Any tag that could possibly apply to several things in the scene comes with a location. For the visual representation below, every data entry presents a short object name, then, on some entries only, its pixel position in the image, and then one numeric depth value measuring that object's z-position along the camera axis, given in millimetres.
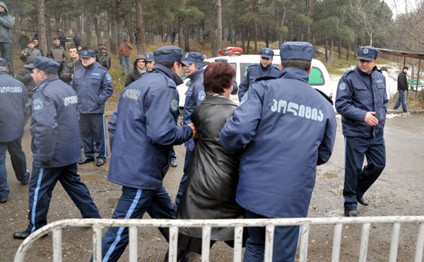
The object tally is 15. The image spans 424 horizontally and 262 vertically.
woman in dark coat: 2842
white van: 9953
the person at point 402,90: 14628
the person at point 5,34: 10734
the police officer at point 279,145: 2555
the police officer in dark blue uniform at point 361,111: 4559
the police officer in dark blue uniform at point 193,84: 4906
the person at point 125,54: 17331
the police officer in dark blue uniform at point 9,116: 5117
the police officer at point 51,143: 3756
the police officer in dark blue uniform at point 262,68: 7059
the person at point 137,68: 8266
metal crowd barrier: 2010
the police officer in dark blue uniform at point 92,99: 6633
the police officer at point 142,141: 3045
